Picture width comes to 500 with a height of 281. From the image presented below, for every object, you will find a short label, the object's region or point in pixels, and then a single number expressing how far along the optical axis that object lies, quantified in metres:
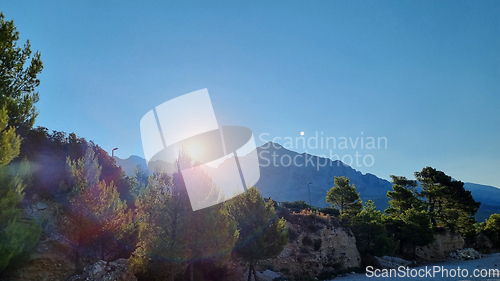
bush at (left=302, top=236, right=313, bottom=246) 33.29
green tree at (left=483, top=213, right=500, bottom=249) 68.25
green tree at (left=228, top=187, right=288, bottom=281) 20.94
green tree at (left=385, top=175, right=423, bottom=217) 53.62
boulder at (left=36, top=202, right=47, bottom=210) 22.15
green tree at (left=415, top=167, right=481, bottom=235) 56.22
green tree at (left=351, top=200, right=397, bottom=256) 38.97
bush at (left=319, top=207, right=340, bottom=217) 53.16
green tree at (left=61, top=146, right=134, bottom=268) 15.43
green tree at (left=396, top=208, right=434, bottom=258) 45.56
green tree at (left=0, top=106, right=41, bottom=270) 11.39
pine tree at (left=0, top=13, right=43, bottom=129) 14.36
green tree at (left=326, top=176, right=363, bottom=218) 47.58
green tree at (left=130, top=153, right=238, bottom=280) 14.36
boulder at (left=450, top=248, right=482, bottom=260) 51.56
